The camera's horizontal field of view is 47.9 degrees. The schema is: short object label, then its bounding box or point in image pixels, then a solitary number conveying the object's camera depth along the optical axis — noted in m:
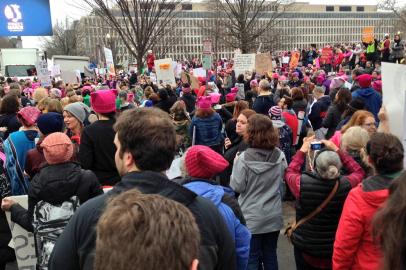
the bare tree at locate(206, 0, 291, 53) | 28.11
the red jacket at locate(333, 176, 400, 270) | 2.78
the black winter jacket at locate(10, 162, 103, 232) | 2.94
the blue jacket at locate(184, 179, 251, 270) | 2.64
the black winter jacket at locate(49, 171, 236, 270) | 1.88
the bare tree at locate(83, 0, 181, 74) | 18.19
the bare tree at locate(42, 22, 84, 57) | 58.28
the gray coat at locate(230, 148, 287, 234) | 4.07
